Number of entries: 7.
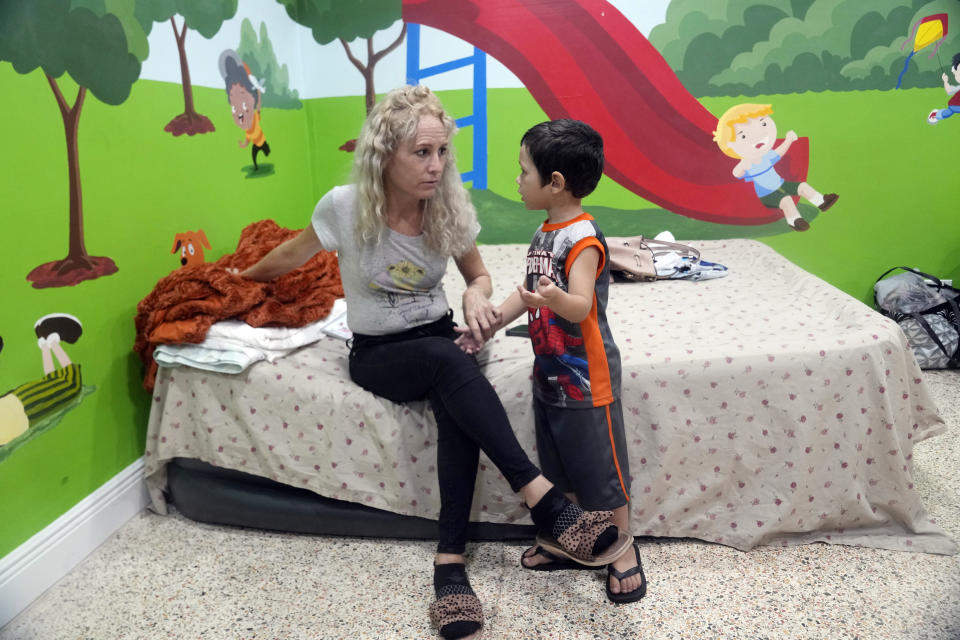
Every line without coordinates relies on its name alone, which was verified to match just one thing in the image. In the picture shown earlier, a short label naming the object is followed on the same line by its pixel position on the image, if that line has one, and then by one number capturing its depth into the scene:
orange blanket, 1.76
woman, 1.41
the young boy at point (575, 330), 1.34
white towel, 1.70
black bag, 2.70
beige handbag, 2.49
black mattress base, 1.71
